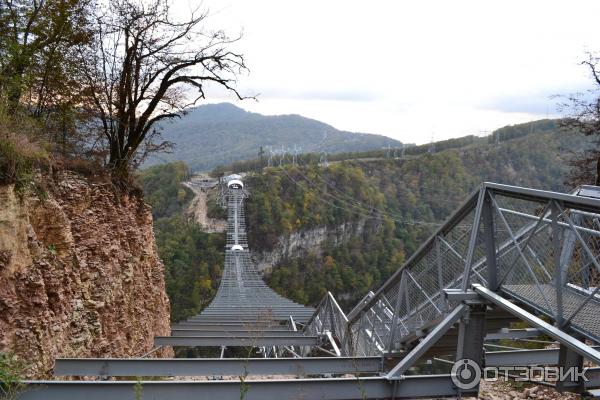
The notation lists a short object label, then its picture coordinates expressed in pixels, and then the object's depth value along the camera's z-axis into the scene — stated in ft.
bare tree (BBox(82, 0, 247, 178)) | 26.58
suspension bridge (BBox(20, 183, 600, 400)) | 11.57
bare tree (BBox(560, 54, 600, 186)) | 34.40
